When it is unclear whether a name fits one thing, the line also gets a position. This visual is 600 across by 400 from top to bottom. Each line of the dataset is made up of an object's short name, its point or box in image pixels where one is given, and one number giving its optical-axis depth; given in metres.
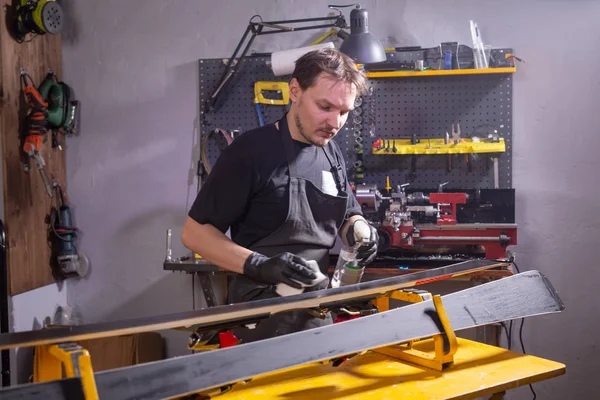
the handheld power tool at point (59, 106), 3.29
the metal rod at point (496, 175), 3.18
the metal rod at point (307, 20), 3.21
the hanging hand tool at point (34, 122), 3.10
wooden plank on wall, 3.00
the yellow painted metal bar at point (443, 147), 3.05
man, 1.81
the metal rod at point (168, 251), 3.04
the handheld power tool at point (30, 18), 3.06
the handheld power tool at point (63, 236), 3.39
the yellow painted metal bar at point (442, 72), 3.05
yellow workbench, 1.32
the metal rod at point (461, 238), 2.88
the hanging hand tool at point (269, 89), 3.33
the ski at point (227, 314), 1.05
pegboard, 3.23
